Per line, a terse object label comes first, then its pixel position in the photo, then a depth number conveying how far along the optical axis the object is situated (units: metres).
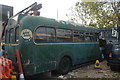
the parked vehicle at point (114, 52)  4.12
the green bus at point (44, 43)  3.22
